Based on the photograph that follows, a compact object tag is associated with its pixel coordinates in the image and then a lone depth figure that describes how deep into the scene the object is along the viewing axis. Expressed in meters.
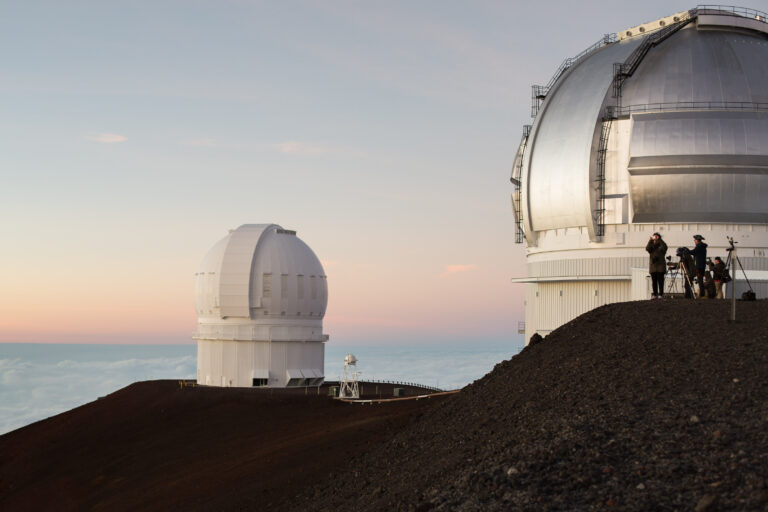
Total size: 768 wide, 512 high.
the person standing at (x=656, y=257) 18.56
